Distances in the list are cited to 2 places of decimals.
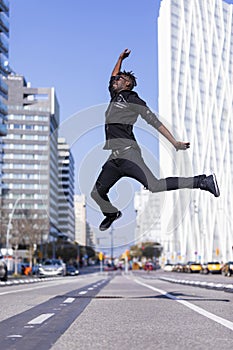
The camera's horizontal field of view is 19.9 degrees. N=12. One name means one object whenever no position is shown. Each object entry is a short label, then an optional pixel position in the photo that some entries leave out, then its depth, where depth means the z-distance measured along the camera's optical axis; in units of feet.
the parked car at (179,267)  293.27
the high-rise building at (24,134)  465.47
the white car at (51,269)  182.39
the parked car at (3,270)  104.53
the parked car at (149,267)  330.40
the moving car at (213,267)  233.35
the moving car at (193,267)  260.01
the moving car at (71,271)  246.27
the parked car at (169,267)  333.05
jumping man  30.73
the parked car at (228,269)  175.94
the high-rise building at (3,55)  333.29
